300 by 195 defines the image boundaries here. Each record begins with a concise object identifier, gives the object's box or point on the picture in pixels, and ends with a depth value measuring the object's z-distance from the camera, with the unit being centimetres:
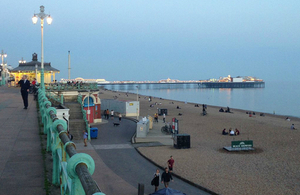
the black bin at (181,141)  2281
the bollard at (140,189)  1213
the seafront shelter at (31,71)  3922
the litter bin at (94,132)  2512
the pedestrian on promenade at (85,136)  2189
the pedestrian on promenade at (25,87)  1316
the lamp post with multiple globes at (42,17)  1678
